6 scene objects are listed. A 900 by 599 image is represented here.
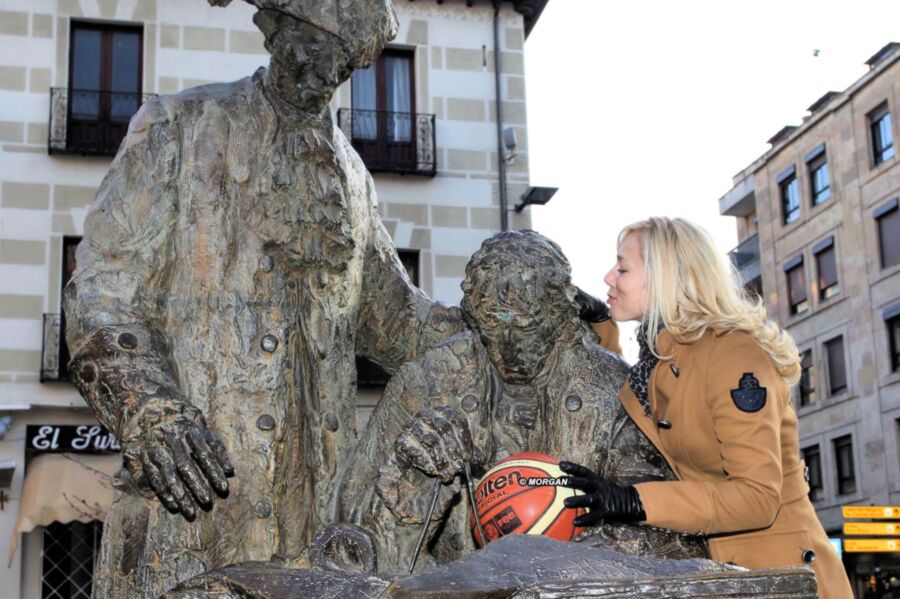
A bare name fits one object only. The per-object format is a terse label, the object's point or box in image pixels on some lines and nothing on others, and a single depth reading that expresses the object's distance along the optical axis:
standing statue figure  2.86
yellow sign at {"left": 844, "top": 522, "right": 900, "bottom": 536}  28.83
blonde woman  2.84
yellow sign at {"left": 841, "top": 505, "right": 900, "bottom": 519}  28.66
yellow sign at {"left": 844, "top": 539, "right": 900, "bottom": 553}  28.77
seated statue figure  2.99
